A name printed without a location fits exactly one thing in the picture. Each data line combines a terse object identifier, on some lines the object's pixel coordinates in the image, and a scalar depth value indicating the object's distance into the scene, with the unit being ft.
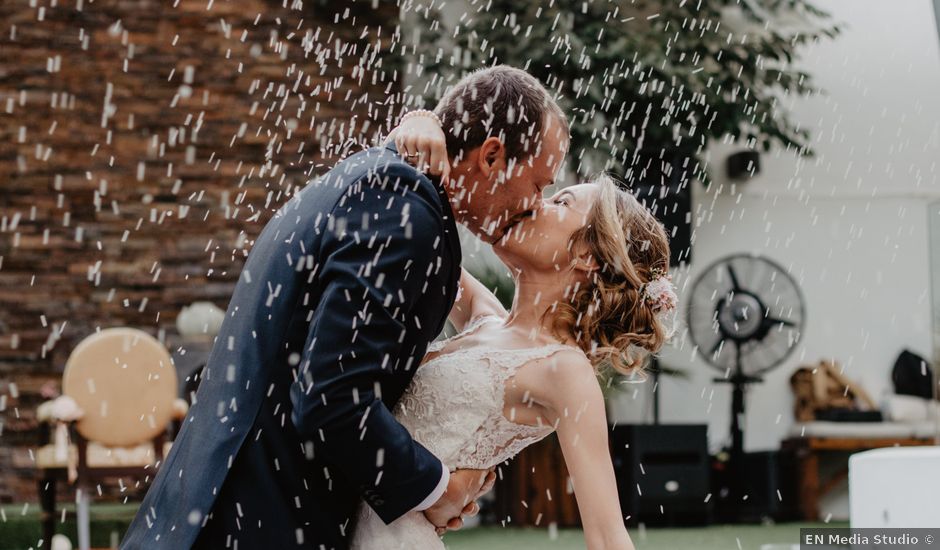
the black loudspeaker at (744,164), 30.07
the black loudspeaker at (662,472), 24.80
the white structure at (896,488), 12.05
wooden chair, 19.01
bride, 6.28
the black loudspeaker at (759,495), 26.32
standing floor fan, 25.52
